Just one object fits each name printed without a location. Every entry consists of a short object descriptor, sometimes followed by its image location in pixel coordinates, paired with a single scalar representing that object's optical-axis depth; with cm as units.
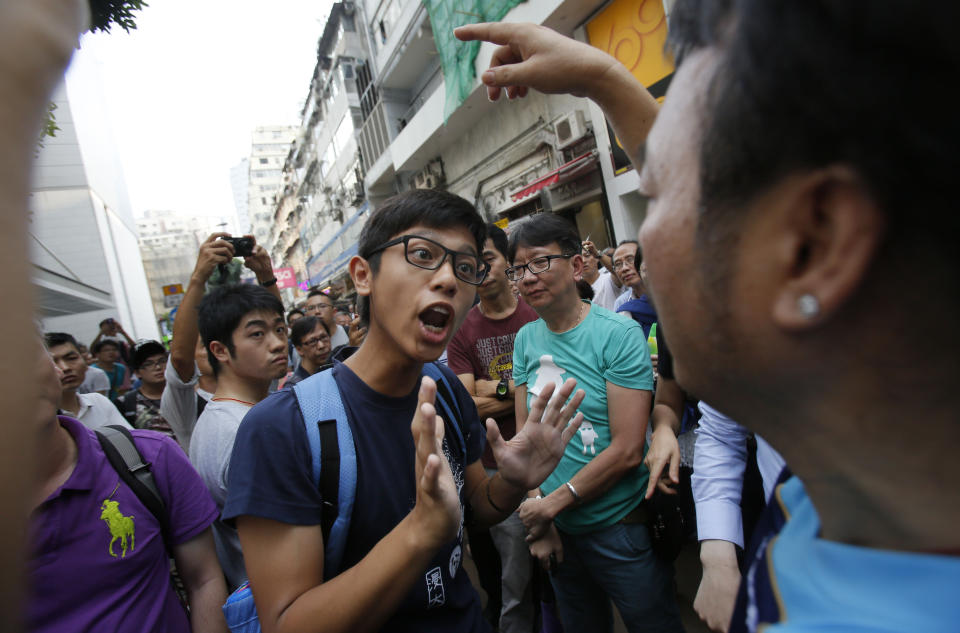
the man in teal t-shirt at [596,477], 221
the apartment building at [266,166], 7288
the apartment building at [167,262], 5862
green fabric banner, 1072
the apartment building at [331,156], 2316
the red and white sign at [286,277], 2580
